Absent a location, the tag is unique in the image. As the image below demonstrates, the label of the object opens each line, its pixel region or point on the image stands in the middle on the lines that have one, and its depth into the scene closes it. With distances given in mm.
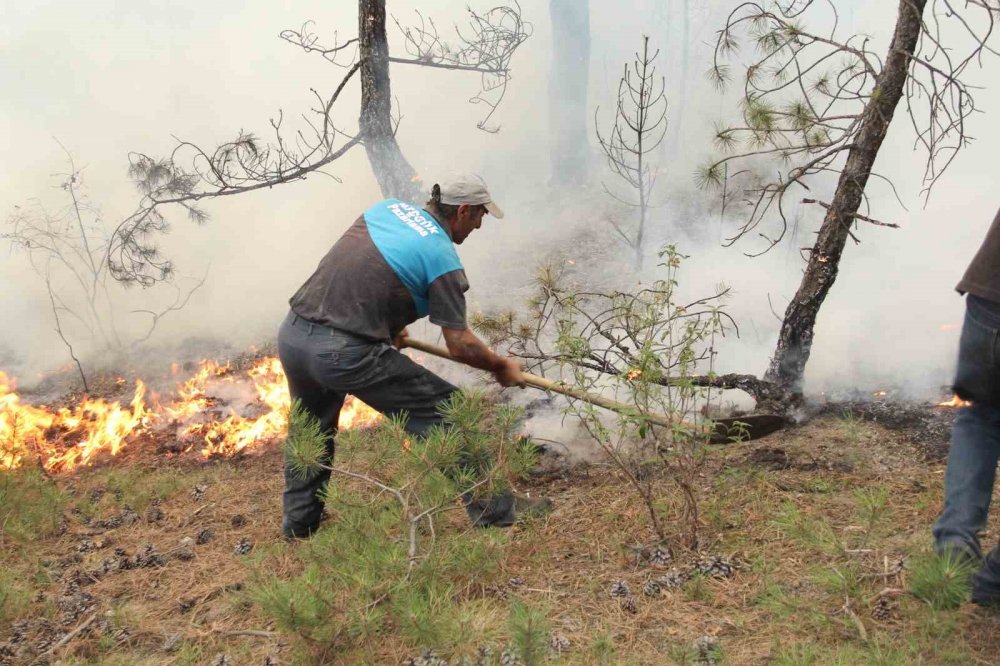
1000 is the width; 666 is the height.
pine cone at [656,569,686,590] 3158
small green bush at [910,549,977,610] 2555
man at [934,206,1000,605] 2588
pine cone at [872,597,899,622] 2732
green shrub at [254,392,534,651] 2523
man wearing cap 3619
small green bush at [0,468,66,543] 4289
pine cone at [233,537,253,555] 4023
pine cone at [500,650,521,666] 2539
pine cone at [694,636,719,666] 2607
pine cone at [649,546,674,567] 3344
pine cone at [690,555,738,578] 3192
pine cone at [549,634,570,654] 2733
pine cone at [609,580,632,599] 3129
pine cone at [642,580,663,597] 3123
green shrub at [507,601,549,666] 2287
